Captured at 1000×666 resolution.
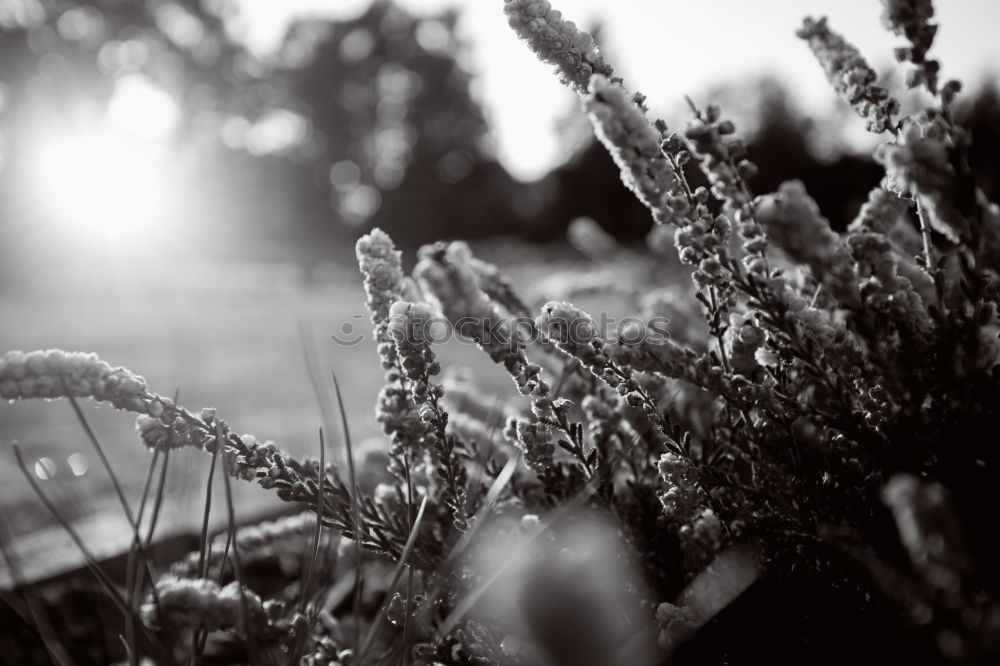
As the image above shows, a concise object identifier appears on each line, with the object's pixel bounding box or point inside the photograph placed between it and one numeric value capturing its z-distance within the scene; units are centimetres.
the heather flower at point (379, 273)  27
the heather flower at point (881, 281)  24
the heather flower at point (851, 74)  27
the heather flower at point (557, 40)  26
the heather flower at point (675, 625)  24
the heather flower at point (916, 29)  24
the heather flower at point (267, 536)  34
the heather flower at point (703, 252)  25
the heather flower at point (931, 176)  21
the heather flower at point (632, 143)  23
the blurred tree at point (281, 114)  2210
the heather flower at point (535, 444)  26
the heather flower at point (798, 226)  21
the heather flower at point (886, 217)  28
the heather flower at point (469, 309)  23
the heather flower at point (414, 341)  25
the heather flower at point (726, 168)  24
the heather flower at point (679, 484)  26
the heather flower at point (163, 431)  26
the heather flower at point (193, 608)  22
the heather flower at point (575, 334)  25
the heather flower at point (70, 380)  24
